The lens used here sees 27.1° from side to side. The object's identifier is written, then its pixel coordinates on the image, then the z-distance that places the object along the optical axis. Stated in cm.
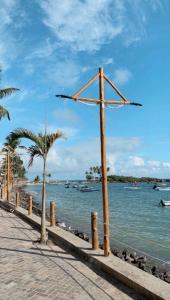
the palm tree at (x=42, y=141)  1130
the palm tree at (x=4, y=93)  2061
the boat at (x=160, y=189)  10938
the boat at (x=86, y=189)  10309
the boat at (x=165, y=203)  4657
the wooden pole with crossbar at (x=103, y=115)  877
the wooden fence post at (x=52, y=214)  1366
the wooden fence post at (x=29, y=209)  1684
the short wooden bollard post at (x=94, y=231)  937
